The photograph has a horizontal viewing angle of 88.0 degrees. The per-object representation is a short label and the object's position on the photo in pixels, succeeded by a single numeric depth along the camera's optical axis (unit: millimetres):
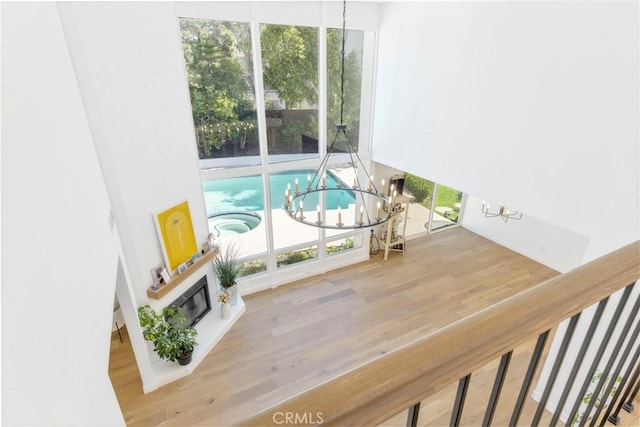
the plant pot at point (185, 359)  4352
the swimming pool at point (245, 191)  5356
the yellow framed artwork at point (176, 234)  4109
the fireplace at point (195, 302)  4723
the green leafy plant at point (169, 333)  3943
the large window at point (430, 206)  8031
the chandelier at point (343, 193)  6120
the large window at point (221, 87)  4523
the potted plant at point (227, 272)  5281
